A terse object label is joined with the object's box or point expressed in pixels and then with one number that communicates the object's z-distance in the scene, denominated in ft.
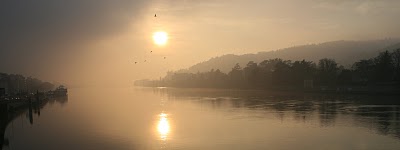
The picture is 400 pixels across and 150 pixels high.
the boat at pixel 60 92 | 383.96
